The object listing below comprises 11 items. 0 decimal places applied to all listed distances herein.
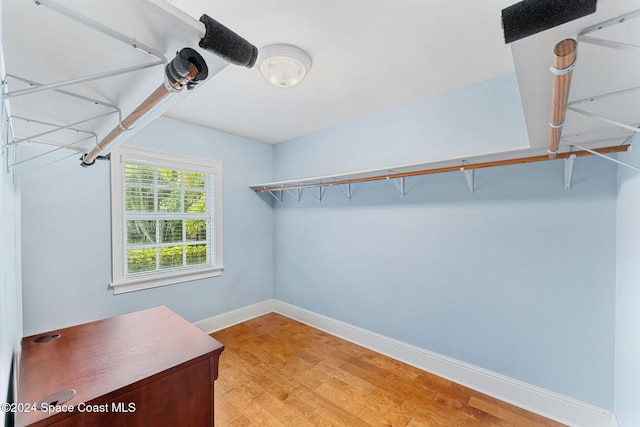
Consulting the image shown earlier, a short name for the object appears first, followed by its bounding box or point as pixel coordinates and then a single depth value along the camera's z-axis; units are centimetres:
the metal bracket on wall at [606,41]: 56
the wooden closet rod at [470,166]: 143
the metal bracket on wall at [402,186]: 254
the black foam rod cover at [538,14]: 50
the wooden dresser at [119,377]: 86
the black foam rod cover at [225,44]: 60
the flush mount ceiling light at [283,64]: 166
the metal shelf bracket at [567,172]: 168
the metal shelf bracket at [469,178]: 209
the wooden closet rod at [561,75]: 59
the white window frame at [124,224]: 249
